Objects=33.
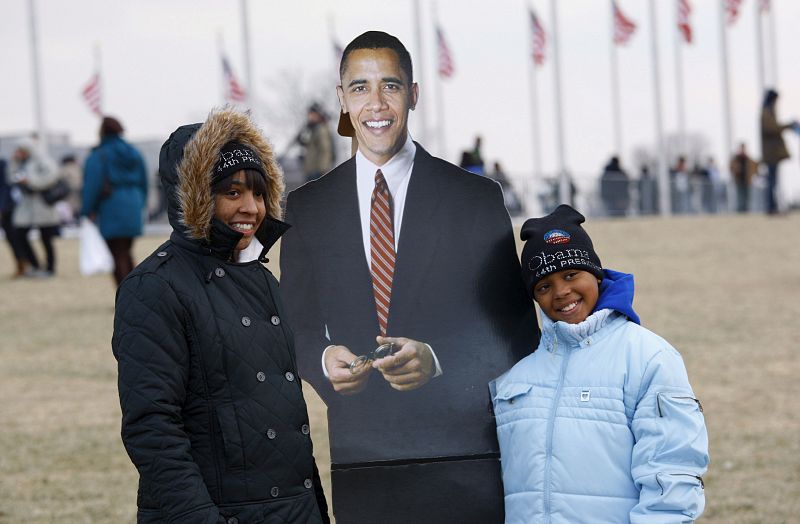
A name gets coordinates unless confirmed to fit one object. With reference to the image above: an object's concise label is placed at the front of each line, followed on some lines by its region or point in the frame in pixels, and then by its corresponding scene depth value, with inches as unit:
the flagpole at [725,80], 1491.1
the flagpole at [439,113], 1314.0
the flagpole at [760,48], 1466.5
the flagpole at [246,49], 927.2
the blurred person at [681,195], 1291.8
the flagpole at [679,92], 1487.5
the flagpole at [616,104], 1556.3
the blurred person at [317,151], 549.3
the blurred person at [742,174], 1195.9
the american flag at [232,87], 1083.5
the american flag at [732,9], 1283.2
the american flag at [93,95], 1081.4
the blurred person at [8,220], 621.3
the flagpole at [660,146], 1251.2
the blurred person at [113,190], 435.5
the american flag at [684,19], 1227.2
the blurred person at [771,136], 762.8
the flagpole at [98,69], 1102.0
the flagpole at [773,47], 1526.8
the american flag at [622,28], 1210.0
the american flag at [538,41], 1211.2
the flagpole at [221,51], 1130.7
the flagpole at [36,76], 1081.2
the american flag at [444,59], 1034.1
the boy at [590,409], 139.5
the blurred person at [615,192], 1176.1
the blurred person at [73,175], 935.0
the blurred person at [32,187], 593.6
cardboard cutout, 159.8
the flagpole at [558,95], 1192.0
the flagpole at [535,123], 1454.2
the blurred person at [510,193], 998.4
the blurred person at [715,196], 1320.1
